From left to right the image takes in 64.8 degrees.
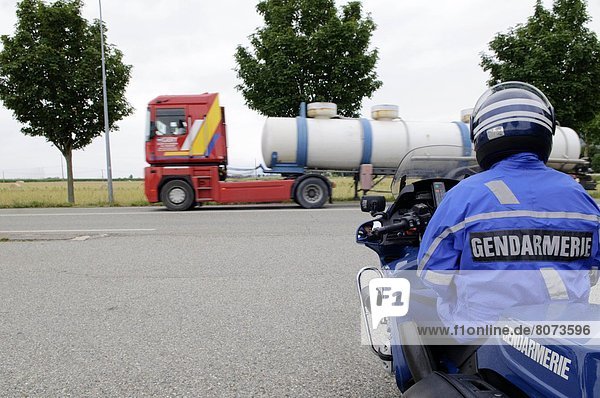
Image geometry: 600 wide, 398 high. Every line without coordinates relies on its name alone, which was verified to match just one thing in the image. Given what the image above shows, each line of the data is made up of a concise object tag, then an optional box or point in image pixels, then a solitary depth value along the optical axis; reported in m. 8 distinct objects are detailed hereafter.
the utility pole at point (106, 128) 15.78
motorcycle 1.18
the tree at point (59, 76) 15.48
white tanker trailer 14.04
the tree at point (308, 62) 16.98
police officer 1.55
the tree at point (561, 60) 16.30
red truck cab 13.61
